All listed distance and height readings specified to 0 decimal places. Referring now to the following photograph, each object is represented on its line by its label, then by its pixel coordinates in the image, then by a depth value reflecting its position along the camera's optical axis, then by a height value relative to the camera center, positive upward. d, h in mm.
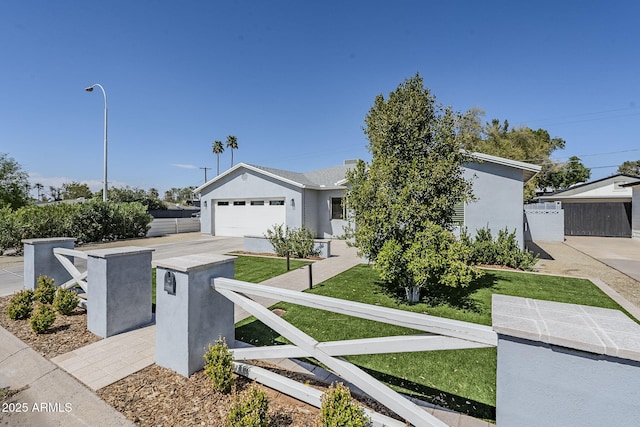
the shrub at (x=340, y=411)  2028 -1427
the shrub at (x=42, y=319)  4102 -1479
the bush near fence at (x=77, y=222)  12672 -254
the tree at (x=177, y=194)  78188 +6280
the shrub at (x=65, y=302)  4691 -1406
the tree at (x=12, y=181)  24172 +3223
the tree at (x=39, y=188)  87906 +9007
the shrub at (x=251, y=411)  2123 -1501
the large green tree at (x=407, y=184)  5629 +644
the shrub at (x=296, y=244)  11281 -1144
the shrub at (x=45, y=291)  5010 -1305
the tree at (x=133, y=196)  44853 +3388
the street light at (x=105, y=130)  17812 +5438
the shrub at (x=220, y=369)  2787 -1498
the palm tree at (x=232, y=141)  47019 +12463
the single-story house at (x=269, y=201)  16938 +982
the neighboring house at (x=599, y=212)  18734 +149
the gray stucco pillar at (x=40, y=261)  5520 -869
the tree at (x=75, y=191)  64012 +5915
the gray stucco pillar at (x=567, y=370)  1275 -750
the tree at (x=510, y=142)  29312 +7971
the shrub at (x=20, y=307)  4680 -1485
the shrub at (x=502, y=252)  9422 -1300
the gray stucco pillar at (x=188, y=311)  2971 -1034
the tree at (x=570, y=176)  41369 +5844
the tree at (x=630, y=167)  46669 +7797
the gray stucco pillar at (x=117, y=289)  4051 -1072
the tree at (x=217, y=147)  50125 +12237
